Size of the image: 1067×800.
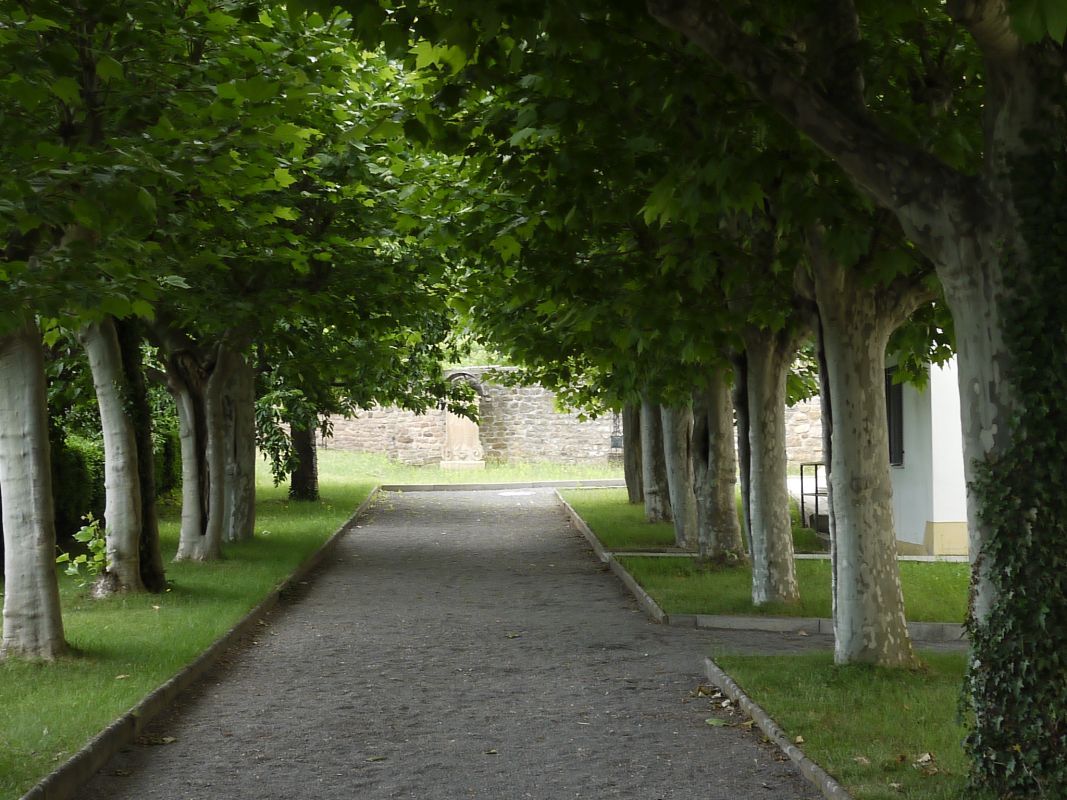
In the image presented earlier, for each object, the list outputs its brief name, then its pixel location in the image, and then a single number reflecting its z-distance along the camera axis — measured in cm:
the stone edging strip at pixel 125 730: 662
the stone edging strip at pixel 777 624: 1220
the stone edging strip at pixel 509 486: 4031
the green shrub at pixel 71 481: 1986
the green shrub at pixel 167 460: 2772
